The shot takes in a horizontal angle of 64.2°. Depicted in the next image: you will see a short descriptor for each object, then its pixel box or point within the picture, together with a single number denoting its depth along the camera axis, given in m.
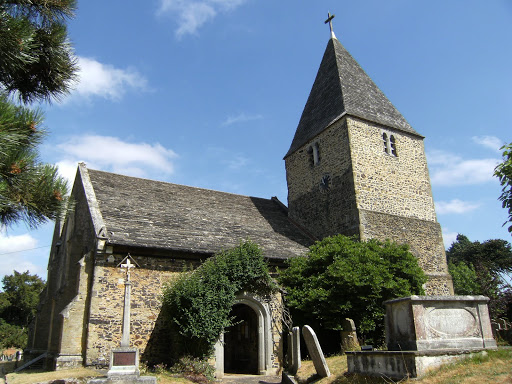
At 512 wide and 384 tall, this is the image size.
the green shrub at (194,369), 12.21
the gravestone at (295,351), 12.14
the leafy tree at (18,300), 50.66
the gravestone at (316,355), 10.28
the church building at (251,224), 13.96
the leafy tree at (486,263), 20.84
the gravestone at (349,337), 13.44
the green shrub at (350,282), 14.63
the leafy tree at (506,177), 10.02
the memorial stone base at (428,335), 7.52
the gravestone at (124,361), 10.33
